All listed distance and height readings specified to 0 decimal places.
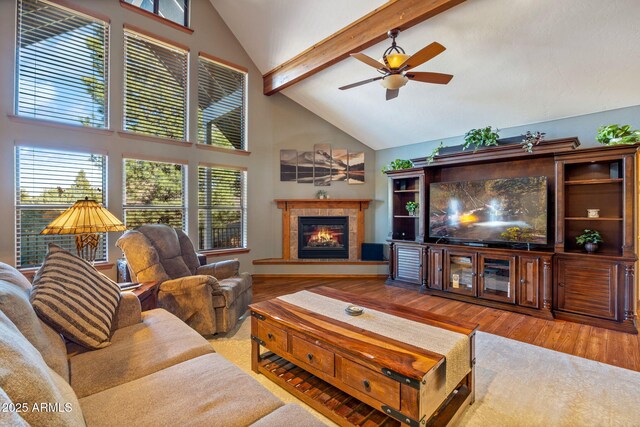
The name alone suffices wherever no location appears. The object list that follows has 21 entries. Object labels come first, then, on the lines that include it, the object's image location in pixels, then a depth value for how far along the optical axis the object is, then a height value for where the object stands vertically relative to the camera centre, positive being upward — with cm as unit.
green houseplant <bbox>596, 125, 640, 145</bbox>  303 +86
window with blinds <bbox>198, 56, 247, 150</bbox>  459 +184
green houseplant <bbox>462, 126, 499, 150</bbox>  396 +108
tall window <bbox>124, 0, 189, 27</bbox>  416 +308
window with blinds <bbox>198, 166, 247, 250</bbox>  458 +10
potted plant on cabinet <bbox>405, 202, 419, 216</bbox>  495 +12
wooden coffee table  140 -88
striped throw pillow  143 -47
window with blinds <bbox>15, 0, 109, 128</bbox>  315 +176
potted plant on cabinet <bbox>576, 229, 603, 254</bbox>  329 -31
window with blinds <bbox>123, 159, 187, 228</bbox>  385 +29
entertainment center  310 -22
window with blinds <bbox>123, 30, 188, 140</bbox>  387 +181
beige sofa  77 -75
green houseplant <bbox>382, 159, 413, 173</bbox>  495 +87
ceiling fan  257 +141
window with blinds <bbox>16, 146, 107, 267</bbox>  313 +27
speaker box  549 -74
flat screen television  363 +5
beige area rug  172 -123
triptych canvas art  560 +96
